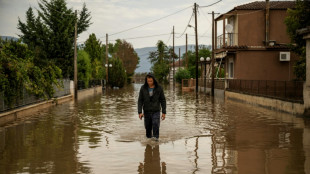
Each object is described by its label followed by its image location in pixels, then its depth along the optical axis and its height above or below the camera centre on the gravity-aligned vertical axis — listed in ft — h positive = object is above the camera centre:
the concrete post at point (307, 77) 51.34 +0.17
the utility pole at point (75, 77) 102.90 +0.85
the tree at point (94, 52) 172.04 +12.33
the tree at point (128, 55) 316.40 +20.01
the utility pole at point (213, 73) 116.47 +1.79
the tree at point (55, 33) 114.01 +13.73
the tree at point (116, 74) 184.96 +2.76
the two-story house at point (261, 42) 106.73 +9.89
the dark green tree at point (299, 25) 74.78 +10.41
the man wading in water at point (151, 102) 32.37 -1.83
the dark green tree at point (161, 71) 275.59 +5.91
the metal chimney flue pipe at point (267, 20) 107.24 +15.83
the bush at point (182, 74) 183.01 +2.45
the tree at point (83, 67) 128.17 +4.37
